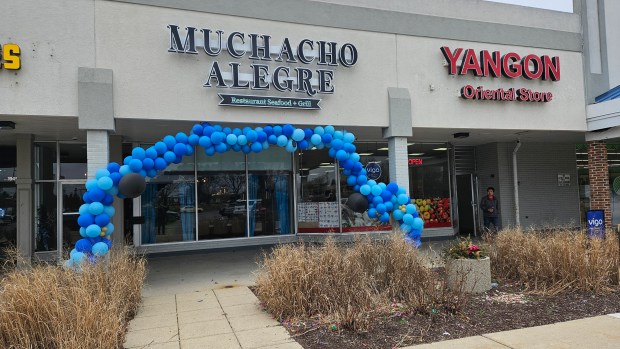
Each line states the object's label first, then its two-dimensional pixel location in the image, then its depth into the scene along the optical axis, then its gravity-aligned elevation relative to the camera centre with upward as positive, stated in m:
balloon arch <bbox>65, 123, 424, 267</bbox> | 7.92 +0.46
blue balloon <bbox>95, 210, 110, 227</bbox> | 7.95 -0.32
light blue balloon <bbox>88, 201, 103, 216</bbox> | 7.87 -0.12
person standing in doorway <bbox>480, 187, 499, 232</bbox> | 13.42 -0.52
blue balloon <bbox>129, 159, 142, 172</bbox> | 8.20 +0.64
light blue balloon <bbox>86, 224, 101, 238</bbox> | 7.79 -0.51
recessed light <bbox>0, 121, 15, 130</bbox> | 9.22 +1.64
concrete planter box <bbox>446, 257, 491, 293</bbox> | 7.35 -1.38
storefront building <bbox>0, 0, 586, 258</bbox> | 8.58 +1.93
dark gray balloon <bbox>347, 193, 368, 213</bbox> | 9.77 -0.20
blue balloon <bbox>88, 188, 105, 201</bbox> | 7.94 +0.13
